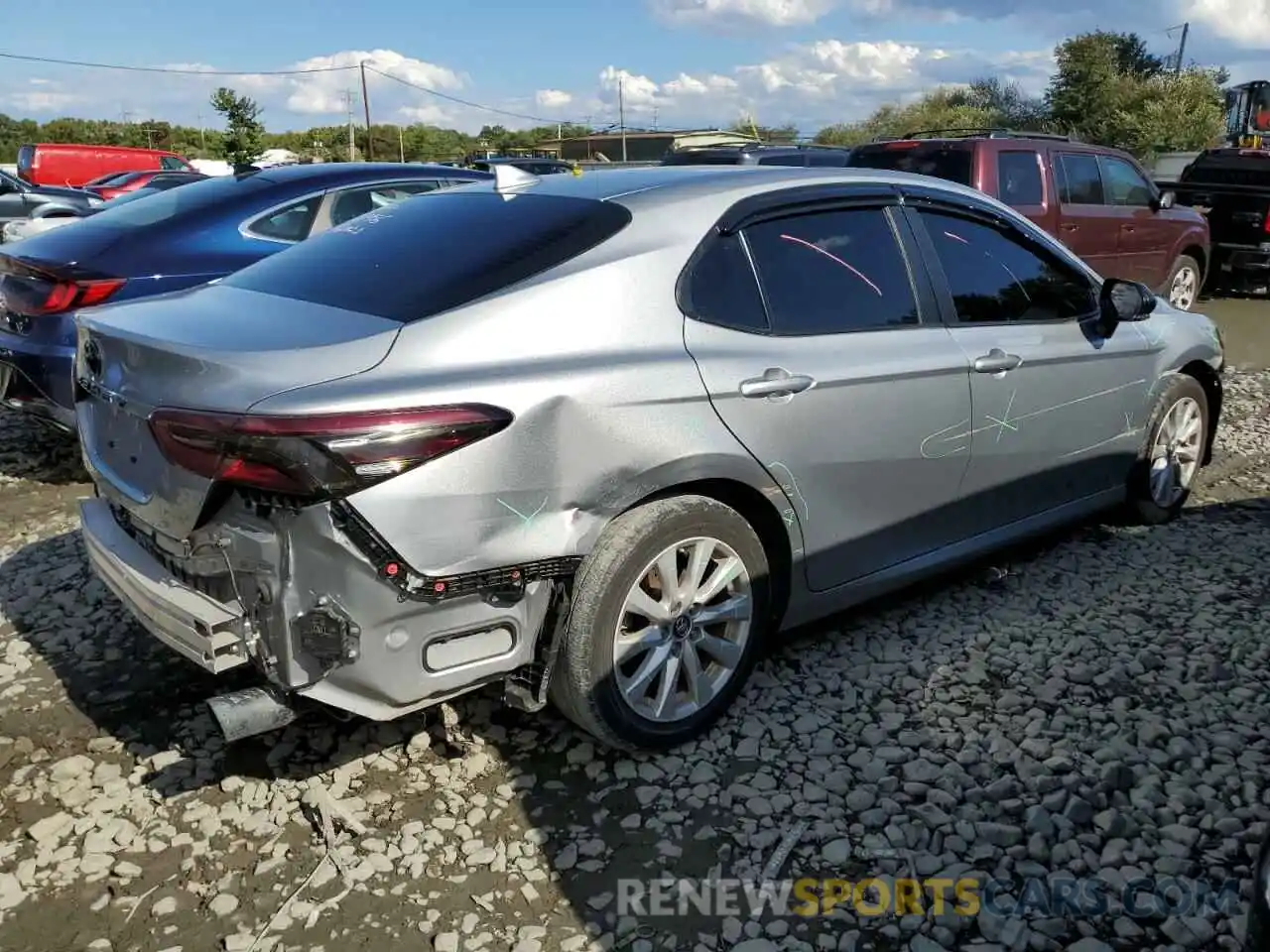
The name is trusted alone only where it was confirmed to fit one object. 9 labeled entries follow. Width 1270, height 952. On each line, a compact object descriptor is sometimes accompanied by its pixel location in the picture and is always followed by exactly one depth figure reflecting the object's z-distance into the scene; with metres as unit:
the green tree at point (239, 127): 36.72
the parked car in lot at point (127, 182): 20.39
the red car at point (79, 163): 28.77
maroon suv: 8.52
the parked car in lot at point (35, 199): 15.84
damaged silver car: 2.42
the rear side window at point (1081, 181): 9.16
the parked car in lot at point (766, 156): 11.83
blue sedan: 4.95
